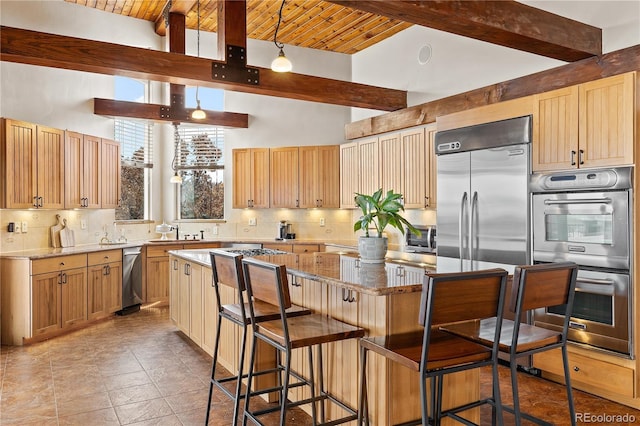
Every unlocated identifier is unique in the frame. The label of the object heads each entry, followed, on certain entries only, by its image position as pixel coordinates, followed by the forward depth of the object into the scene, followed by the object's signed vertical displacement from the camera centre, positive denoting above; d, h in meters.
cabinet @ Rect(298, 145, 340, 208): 6.86 +0.46
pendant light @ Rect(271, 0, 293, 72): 4.02 +1.25
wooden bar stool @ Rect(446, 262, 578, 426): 2.07 -0.46
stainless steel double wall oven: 3.18 -0.24
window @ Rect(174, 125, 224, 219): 7.47 +0.61
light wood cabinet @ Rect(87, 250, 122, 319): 5.51 -0.88
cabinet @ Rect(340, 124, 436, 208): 5.25 +0.55
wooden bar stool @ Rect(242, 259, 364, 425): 2.28 -0.62
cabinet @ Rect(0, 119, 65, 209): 4.75 +0.50
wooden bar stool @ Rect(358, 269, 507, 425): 1.88 -0.45
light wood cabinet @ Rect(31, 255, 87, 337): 4.76 -0.88
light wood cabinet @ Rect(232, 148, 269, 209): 7.05 +0.50
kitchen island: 2.37 -0.59
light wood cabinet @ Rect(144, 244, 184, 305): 6.45 -0.87
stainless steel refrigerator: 3.82 +0.12
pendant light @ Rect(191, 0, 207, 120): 5.58 +1.15
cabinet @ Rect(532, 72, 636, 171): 3.19 +0.62
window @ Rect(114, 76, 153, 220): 6.84 +0.83
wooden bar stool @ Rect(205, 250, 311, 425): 2.61 -0.60
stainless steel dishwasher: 6.08 -0.91
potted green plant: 2.89 -0.07
